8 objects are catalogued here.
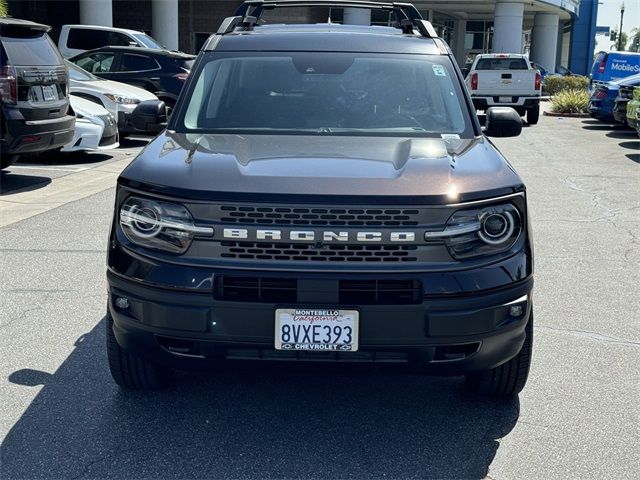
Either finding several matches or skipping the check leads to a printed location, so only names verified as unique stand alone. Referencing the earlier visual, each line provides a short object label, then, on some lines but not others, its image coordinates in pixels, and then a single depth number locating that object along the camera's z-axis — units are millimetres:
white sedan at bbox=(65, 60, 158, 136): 15438
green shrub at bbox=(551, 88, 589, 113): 29000
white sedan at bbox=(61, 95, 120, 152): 12977
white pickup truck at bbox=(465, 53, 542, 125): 25031
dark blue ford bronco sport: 3664
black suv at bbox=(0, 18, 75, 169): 9961
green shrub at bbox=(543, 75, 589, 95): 39844
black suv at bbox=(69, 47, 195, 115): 18281
